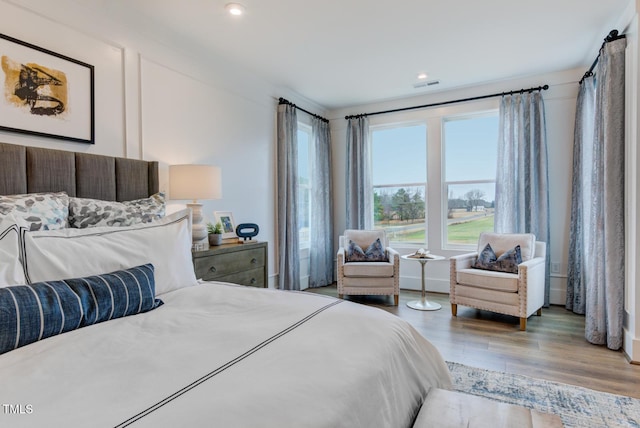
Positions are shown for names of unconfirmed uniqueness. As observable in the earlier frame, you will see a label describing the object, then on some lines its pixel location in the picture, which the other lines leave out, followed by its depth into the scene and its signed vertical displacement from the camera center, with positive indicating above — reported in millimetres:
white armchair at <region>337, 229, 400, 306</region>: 4020 -780
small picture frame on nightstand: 3422 -108
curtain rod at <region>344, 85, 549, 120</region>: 4023 +1437
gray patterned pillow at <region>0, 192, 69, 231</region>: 1573 +26
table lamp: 2742 +214
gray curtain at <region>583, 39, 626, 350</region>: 2633 +2
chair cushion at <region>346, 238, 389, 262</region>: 4301 -543
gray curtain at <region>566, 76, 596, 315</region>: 3498 +137
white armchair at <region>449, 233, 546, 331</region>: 3207 -719
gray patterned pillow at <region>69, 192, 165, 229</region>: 1849 +4
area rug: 1835 -1120
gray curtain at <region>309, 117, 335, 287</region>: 5012 +4
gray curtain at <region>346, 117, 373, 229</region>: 5066 +511
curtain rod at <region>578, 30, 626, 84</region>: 2682 +1362
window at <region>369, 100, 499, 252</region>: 4535 +502
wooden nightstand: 2559 -419
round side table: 3881 -1098
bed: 708 -389
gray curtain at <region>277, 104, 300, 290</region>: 4289 +122
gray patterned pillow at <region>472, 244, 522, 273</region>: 3484 -529
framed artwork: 2006 +768
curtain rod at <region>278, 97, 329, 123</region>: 4305 +1407
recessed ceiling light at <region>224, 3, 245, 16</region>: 2543 +1537
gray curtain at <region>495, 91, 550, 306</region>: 3949 +461
